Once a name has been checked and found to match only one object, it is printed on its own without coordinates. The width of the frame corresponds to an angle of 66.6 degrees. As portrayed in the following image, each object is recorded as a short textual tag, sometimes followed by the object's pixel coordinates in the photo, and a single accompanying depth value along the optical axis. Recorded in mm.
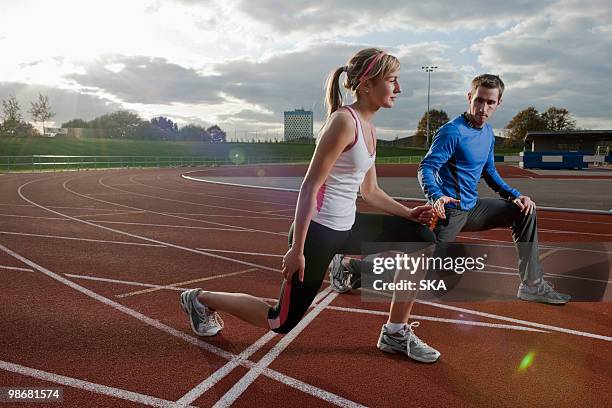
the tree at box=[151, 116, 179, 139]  118231
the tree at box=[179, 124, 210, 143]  95375
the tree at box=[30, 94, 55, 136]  64062
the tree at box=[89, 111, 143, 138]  102000
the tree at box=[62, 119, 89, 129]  104438
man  3779
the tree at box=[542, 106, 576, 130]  98688
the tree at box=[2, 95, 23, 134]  61531
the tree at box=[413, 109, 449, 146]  107312
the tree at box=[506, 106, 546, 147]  96750
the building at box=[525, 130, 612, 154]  56500
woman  2443
